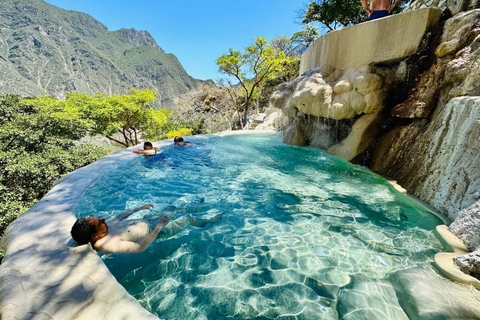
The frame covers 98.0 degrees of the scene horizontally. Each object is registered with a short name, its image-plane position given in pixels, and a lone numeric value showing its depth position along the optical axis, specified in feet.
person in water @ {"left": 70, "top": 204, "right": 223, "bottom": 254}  7.72
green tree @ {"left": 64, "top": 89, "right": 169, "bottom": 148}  36.29
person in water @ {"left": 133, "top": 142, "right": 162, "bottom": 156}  22.34
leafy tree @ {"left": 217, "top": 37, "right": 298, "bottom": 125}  51.57
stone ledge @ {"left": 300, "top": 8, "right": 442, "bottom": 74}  17.81
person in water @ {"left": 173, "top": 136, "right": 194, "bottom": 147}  27.30
